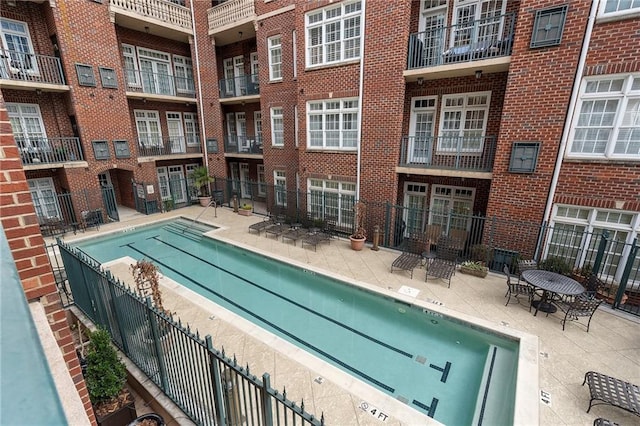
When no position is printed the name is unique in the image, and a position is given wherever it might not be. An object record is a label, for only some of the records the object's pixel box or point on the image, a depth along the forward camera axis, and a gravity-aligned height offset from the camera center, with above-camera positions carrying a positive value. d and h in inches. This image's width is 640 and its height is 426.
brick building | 283.0 +45.6
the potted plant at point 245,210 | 593.4 -148.6
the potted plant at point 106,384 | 153.5 -129.7
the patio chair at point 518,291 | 267.7 -144.2
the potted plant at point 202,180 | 645.9 -95.5
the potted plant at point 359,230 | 403.5 -132.1
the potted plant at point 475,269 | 325.8 -148.6
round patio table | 240.7 -125.6
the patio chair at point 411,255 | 332.2 -145.3
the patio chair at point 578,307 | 229.3 -137.2
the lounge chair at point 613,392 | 156.3 -141.8
